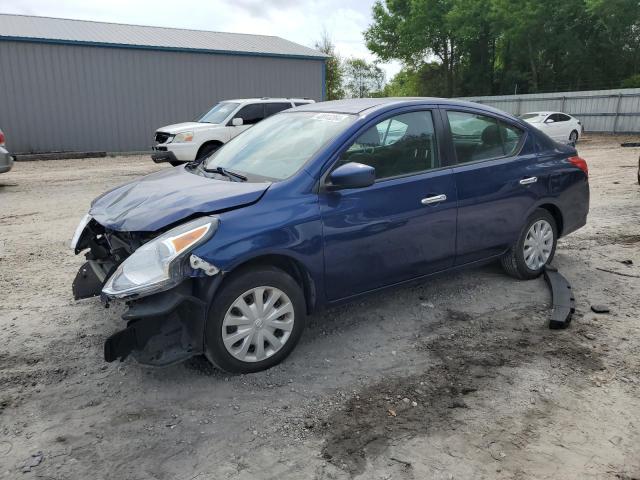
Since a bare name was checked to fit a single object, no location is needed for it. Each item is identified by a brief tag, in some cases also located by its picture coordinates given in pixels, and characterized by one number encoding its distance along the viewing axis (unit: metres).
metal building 19.48
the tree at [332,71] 47.72
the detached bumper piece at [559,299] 4.17
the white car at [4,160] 10.73
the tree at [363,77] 66.75
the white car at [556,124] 21.22
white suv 13.01
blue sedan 3.18
